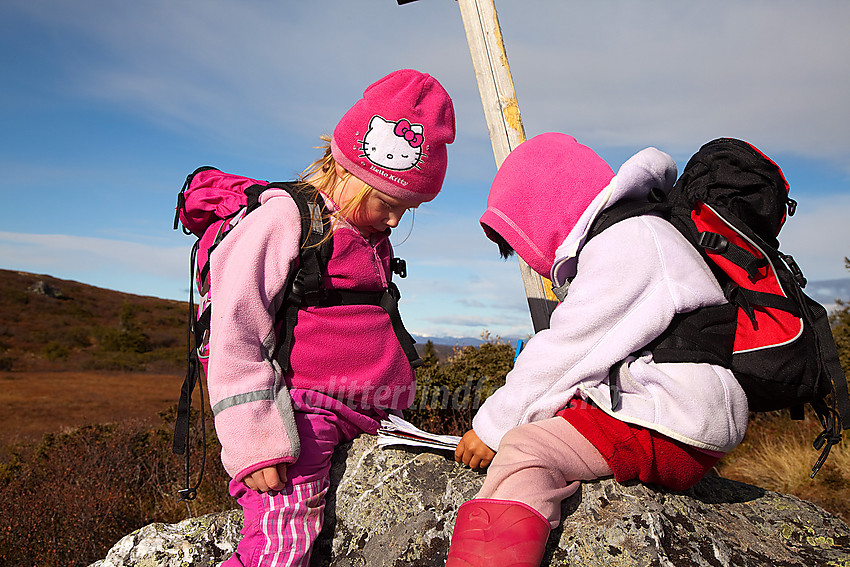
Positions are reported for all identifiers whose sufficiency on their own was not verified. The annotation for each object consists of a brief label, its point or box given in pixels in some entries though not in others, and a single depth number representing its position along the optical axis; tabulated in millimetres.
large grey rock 1609
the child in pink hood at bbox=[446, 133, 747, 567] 1549
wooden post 3375
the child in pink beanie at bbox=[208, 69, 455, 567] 1781
